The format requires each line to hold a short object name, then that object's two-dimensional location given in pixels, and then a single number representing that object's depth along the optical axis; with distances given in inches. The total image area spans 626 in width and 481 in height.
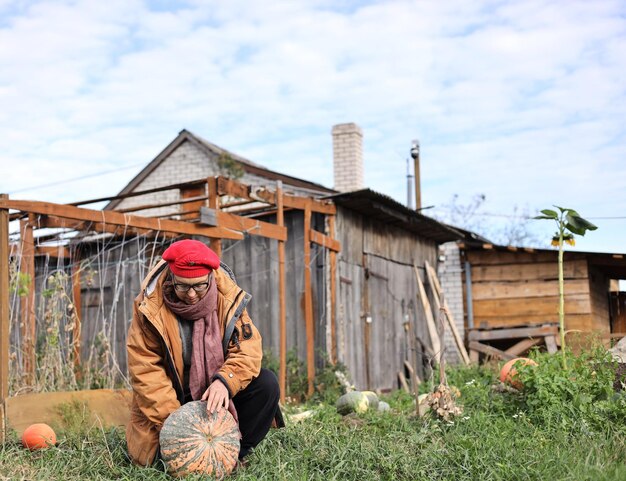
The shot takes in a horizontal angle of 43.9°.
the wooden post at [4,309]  243.6
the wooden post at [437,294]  565.6
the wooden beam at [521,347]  572.1
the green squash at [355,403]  294.5
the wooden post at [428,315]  548.7
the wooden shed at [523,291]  592.7
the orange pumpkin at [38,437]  216.8
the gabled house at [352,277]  423.2
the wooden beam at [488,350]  538.6
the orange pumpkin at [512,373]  260.2
